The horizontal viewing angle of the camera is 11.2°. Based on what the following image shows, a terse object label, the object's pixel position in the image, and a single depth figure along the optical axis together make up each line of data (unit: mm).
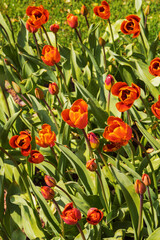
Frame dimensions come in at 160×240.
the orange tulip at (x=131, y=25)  2721
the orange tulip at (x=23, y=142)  2378
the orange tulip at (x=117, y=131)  2267
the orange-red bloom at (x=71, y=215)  2177
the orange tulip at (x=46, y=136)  2414
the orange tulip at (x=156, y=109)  2284
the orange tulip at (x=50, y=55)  2670
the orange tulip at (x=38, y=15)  2842
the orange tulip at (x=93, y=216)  2201
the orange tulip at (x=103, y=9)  2863
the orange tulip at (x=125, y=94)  2320
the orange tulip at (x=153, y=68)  2496
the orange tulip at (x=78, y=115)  2271
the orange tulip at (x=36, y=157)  2369
